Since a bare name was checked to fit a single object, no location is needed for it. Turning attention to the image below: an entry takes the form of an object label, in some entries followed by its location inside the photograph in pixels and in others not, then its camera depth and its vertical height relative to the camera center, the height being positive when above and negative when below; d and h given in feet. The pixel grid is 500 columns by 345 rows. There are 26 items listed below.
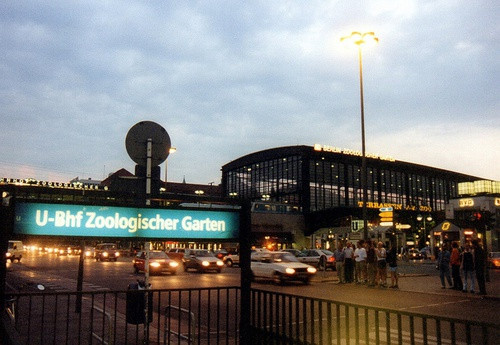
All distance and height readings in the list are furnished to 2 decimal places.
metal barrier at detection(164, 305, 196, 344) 23.71 -4.67
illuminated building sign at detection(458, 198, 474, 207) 189.57 +11.02
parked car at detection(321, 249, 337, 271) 112.16 -7.41
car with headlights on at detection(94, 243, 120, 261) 159.23 -8.24
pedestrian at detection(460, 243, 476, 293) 54.80 -4.23
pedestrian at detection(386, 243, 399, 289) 61.93 -4.22
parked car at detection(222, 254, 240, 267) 136.03 -8.69
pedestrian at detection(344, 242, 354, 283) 71.26 -4.97
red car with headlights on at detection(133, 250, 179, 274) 92.63 -6.80
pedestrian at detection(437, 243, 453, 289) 62.03 -4.28
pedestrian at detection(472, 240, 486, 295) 53.83 -3.82
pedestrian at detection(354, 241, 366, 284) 67.77 -4.65
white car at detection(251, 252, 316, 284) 69.97 -5.82
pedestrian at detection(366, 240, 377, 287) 65.26 -4.45
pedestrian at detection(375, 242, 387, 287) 65.31 -4.99
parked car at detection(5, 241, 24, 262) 137.90 -6.90
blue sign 15.92 +0.24
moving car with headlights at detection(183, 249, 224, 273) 102.22 -7.09
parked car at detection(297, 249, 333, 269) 111.24 -6.49
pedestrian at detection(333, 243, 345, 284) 72.08 -5.23
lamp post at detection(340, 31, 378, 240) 73.00 +28.98
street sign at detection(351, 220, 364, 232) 100.84 +0.76
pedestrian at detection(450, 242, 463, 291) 59.52 -4.54
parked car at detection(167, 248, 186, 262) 130.39 -6.88
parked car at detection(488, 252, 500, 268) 121.49 -7.62
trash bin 27.76 -4.72
